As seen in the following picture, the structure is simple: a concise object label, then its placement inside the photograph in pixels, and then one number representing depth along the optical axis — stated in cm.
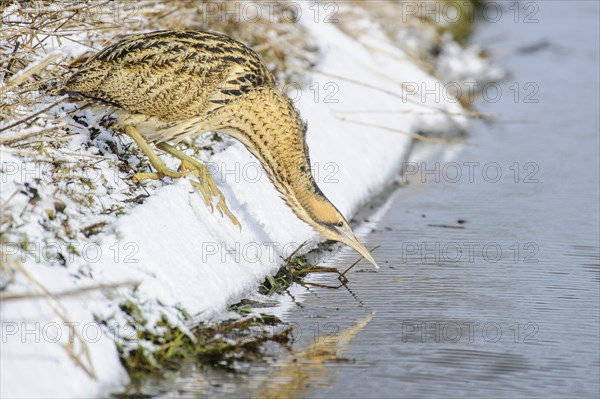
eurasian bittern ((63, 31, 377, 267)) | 1259
